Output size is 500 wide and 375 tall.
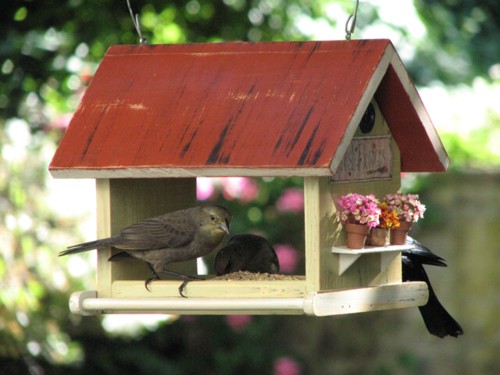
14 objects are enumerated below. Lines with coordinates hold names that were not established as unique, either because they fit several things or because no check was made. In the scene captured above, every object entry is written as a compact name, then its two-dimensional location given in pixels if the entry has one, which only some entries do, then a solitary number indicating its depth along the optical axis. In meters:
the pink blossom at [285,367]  16.95
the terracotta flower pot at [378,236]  8.20
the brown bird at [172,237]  8.32
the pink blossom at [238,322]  16.58
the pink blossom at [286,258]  15.73
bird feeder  7.77
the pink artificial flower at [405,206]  8.39
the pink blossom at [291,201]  16.30
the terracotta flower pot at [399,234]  8.45
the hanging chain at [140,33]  8.88
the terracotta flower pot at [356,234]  7.94
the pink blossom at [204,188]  15.07
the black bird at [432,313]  9.82
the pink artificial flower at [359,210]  7.91
